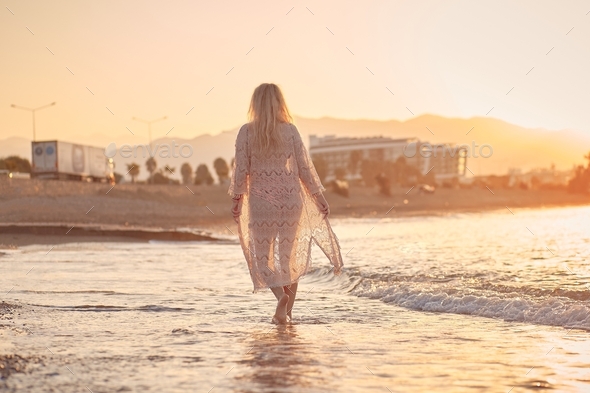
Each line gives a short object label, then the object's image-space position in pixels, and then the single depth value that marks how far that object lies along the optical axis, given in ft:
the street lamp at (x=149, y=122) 197.62
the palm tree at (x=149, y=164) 348.86
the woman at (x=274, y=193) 22.22
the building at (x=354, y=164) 502.38
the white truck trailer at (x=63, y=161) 153.48
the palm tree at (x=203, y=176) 258.65
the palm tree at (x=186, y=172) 287.98
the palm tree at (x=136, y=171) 381.27
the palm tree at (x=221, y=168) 349.41
